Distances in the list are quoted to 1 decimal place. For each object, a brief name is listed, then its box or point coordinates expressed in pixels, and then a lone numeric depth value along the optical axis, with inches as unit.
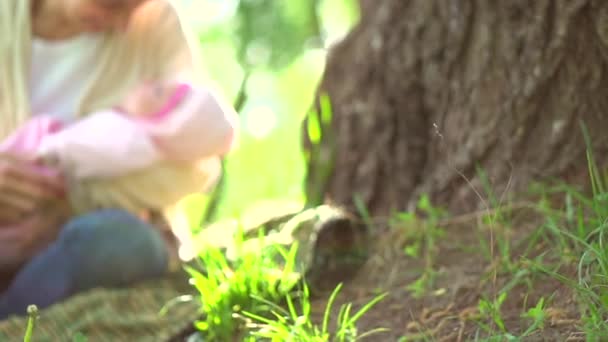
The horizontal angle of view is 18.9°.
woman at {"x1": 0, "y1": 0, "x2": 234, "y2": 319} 156.2
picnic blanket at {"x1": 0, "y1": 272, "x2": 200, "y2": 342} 147.2
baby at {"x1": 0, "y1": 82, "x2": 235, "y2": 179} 158.0
